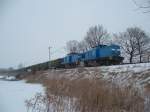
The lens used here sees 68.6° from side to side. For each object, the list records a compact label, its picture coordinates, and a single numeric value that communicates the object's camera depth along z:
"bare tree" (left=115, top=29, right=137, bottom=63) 25.50
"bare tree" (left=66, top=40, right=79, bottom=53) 38.05
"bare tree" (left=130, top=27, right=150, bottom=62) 25.45
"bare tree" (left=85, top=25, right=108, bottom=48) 30.88
